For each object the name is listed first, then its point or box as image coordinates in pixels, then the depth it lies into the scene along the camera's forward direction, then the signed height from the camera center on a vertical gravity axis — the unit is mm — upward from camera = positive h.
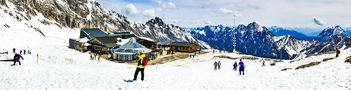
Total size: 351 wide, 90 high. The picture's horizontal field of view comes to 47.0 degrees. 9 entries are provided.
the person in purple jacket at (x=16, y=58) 42472 -1373
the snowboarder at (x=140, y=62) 27672 -1184
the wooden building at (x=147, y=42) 140425 +1002
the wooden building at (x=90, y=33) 162500 +4950
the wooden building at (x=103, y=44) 124938 +290
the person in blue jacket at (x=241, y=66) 43169 -2282
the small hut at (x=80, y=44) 126956 +295
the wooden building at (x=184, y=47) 139875 -747
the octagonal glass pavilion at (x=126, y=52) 110188 -1941
